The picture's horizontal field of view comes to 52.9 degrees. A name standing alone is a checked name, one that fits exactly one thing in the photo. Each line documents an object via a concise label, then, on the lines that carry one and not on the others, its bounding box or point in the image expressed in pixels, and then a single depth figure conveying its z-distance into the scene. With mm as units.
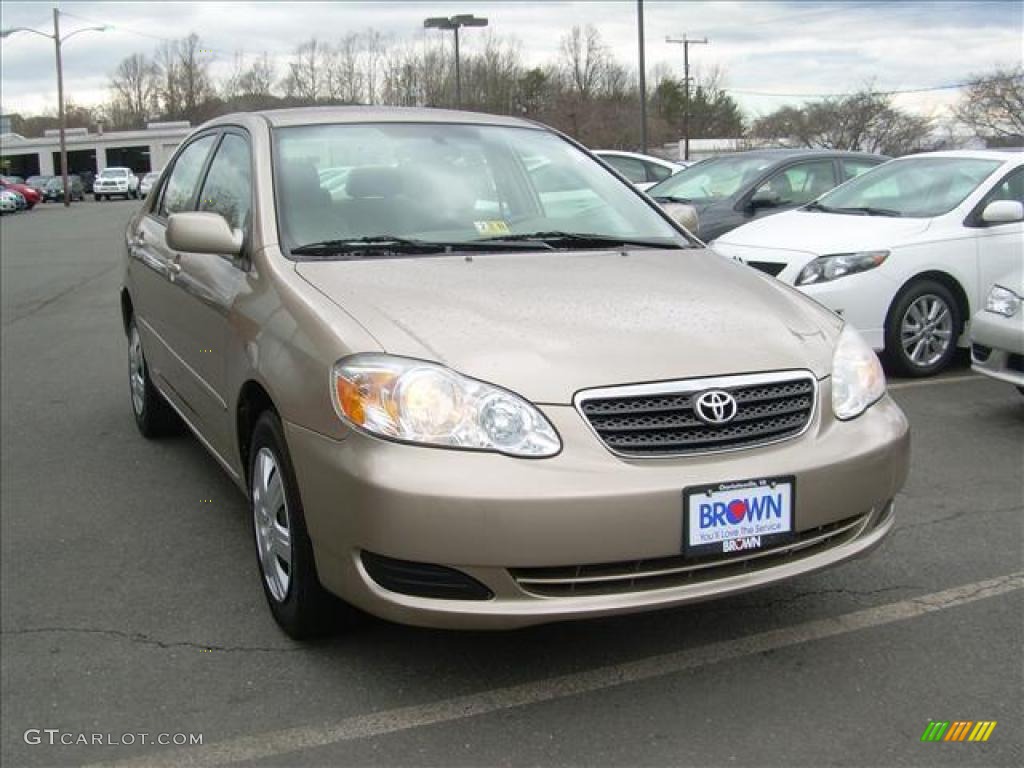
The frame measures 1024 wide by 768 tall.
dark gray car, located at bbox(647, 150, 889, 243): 9250
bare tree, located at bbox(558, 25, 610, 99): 72750
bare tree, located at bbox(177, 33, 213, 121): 97562
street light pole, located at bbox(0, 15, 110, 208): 49125
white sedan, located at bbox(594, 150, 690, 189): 13320
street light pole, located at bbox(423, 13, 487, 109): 29502
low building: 73738
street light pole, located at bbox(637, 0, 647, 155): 24828
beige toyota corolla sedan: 2533
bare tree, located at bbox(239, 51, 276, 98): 75125
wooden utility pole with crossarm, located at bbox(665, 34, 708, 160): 61381
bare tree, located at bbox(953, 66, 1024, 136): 37875
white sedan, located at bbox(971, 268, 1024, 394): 5367
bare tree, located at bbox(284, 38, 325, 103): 73438
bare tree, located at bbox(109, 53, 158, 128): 101438
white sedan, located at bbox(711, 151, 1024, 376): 6582
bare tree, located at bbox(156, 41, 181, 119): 98688
